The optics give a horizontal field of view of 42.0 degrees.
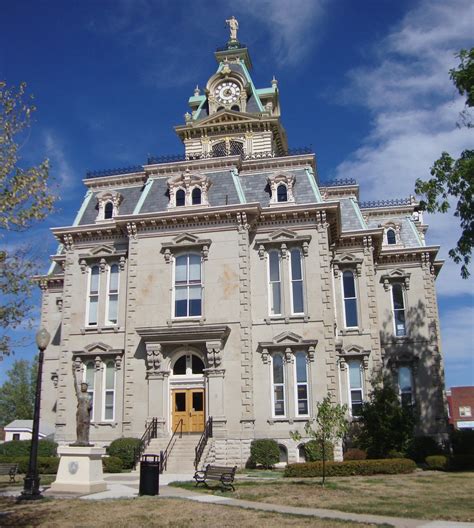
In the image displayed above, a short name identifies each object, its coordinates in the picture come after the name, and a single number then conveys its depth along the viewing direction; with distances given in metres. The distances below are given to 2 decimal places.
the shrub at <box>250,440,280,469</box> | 28.25
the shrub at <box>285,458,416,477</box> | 24.67
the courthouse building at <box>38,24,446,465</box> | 30.28
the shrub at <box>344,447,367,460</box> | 29.39
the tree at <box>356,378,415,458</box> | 29.53
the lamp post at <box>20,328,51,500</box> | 17.78
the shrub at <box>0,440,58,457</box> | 30.05
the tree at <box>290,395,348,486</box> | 23.02
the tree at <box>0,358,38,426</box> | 69.62
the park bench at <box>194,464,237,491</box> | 19.89
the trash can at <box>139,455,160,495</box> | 18.61
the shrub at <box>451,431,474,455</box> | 35.75
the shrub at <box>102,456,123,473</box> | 27.39
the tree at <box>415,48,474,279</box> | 26.77
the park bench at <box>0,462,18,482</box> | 24.45
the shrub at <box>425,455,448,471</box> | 27.30
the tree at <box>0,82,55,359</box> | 15.95
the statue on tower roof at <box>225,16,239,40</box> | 55.84
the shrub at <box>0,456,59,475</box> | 27.22
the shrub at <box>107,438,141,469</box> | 28.52
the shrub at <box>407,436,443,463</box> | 33.56
